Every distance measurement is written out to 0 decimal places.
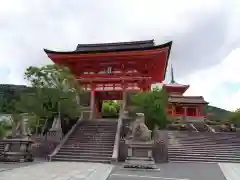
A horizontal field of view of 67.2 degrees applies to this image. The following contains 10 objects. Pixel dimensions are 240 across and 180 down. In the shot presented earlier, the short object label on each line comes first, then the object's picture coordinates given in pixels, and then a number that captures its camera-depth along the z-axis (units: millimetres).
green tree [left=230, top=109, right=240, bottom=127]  20021
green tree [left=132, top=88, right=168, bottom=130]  13921
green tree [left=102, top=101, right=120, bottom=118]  23488
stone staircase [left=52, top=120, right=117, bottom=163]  10753
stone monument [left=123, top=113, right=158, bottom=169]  8191
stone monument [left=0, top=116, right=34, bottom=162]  9868
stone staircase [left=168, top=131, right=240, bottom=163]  11029
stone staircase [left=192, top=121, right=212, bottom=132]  17861
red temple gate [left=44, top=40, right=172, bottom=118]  16548
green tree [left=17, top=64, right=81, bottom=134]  13125
